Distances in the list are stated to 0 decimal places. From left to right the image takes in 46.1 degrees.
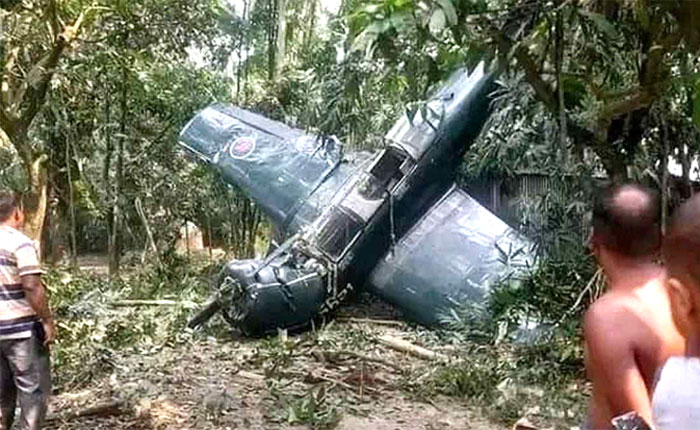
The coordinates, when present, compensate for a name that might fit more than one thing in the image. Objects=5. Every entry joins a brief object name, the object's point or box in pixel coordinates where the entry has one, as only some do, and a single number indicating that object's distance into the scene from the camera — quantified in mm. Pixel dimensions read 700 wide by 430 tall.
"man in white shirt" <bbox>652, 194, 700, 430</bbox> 1512
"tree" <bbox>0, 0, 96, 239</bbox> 8727
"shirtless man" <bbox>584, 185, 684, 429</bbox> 1812
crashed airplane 7699
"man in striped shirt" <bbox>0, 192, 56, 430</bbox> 4195
